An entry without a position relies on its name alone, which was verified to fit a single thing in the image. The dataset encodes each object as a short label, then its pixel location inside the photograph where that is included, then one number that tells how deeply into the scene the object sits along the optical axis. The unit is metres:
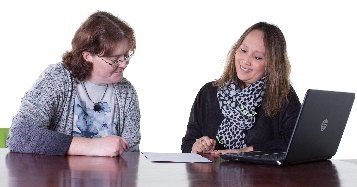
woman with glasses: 2.26
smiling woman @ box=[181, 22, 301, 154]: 2.73
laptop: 1.87
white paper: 1.97
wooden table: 1.47
